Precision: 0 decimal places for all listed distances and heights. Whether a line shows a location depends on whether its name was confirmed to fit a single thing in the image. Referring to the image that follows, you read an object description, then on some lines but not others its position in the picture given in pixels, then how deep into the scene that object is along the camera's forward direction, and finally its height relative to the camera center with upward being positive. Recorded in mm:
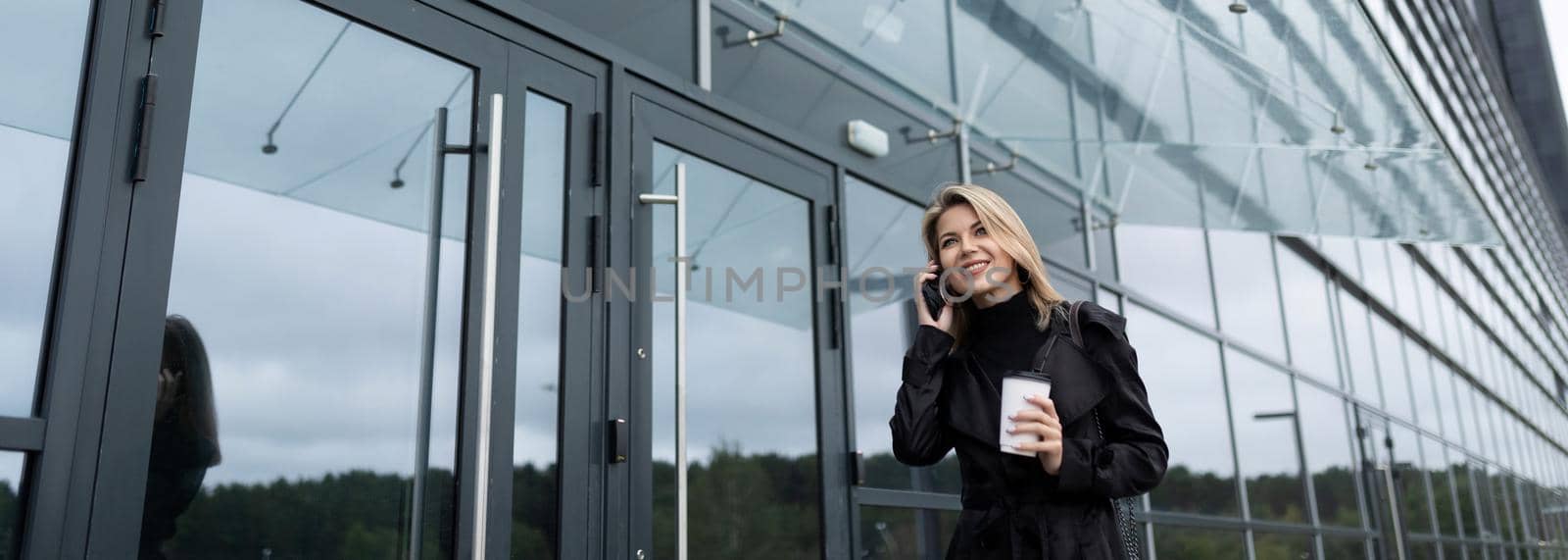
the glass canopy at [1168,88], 4527 +2033
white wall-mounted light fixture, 4398 +1632
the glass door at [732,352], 3279 +693
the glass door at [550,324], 2836 +651
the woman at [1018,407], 1538 +236
